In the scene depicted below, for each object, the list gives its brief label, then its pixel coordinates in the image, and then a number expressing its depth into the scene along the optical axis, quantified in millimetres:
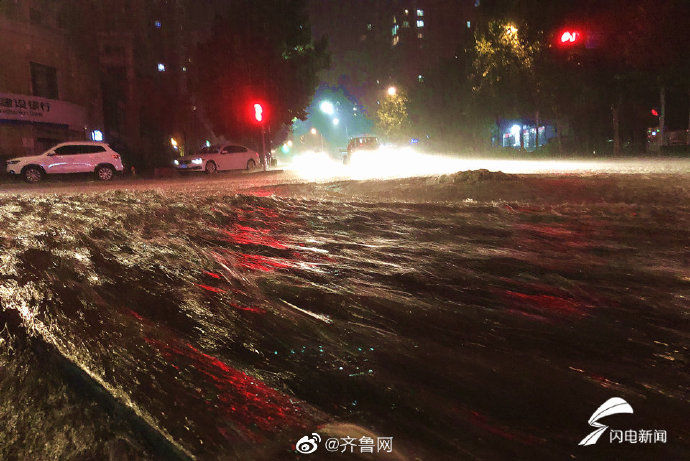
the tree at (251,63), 31062
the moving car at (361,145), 28656
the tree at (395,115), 69125
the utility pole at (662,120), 27966
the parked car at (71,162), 19844
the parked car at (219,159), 25359
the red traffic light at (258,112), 25688
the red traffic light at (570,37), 16016
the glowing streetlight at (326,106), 51906
